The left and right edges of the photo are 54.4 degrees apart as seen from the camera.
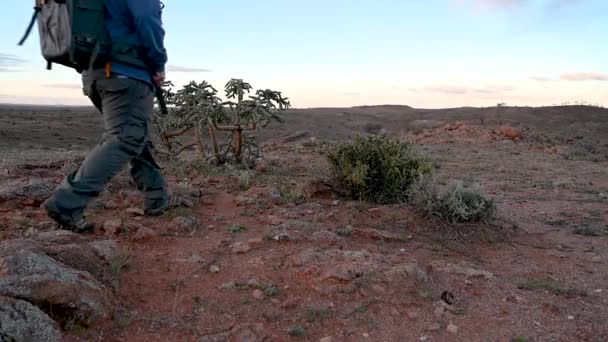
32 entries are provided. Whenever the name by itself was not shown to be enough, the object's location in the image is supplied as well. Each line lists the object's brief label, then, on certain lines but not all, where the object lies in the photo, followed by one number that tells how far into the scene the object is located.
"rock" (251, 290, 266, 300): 2.98
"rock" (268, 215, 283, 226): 4.14
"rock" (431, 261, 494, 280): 3.43
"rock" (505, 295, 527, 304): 3.15
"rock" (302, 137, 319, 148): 11.03
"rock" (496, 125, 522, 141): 14.15
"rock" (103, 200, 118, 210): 4.43
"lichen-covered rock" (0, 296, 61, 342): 2.20
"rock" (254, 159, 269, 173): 6.61
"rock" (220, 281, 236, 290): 3.07
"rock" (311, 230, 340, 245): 3.74
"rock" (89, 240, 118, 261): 3.19
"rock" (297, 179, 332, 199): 4.98
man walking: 3.42
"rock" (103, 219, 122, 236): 3.70
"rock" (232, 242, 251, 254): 3.55
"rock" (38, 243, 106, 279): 2.94
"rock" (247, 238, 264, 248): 3.66
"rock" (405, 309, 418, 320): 2.89
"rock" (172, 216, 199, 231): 3.93
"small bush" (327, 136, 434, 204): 4.90
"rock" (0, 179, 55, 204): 4.40
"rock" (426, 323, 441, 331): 2.80
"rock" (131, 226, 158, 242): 3.65
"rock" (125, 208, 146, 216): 4.18
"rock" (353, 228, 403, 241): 3.98
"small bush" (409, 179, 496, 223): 4.30
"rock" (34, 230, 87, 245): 3.27
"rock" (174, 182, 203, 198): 4.77
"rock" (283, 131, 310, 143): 16.65
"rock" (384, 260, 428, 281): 3.21
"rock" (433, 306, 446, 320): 2.92
